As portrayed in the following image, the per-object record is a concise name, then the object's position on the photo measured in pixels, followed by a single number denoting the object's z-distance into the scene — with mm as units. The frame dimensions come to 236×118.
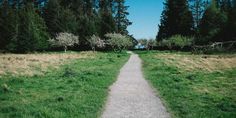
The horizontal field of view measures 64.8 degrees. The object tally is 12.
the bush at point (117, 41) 42317
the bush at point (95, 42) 43213
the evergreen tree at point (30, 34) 39065
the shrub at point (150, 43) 48329
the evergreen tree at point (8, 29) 39650
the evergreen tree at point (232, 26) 33565
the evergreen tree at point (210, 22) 39339
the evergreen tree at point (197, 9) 50064
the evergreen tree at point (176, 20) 47360
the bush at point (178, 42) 41915
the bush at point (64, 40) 42683
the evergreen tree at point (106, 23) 46487
